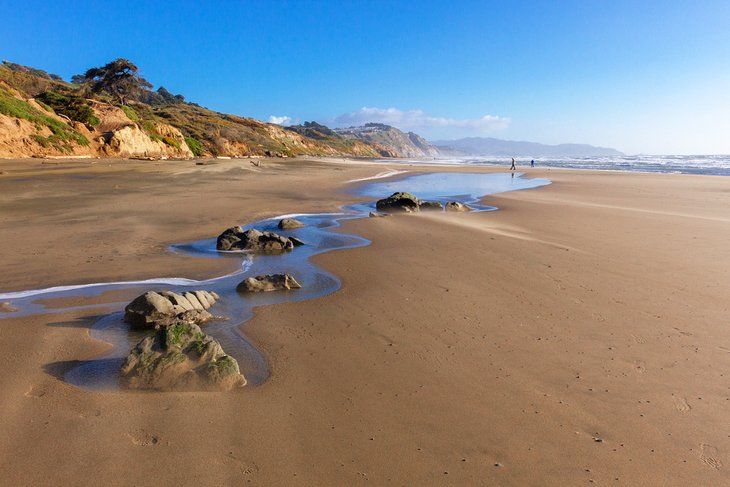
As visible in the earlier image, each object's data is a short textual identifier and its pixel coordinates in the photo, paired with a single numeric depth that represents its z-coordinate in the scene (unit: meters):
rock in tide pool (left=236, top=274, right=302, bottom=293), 5.71
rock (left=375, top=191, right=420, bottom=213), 13.35
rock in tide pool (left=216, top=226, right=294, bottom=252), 8.16
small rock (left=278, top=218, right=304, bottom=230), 10.51
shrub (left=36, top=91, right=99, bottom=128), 30.75
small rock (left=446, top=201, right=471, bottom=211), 13.92
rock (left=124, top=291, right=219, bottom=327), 4.45
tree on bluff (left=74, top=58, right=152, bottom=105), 43.94
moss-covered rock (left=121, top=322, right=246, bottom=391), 3.32
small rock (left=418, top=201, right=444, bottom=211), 14.02
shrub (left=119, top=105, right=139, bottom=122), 35.78
